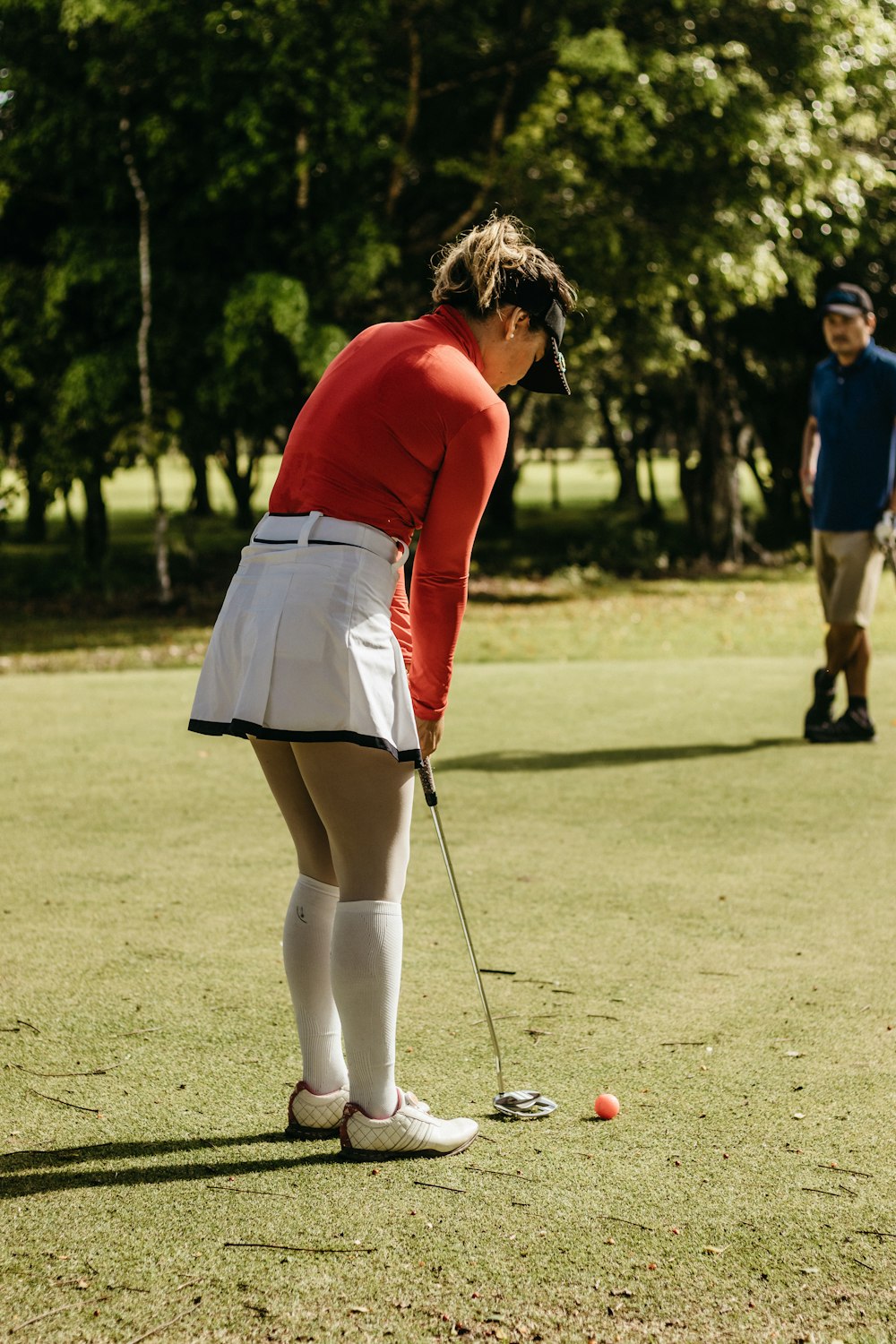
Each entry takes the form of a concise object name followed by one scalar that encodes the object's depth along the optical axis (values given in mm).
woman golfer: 3316
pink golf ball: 3764
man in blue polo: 9102
